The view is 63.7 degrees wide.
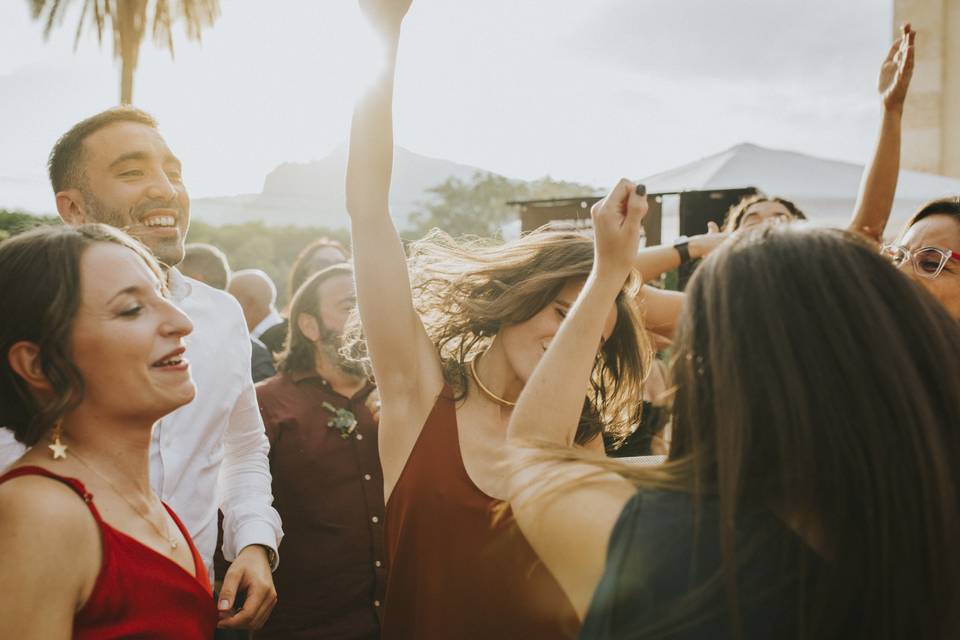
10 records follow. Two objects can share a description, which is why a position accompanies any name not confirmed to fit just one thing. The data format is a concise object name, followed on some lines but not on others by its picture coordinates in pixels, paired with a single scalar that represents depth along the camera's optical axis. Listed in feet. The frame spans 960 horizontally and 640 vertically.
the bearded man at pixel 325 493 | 9.58
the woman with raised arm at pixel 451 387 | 5.22
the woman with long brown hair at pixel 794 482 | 3.33
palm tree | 33.88
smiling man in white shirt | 7.19
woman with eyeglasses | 7.61
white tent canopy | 24.79
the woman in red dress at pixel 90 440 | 4.19
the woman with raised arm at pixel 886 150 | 8.55
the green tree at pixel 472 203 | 96.63
